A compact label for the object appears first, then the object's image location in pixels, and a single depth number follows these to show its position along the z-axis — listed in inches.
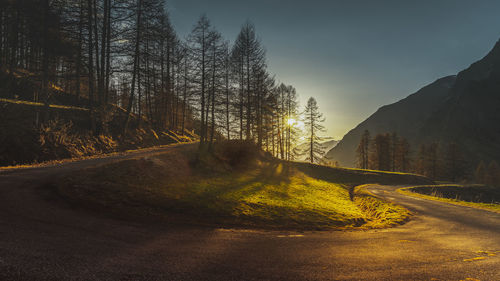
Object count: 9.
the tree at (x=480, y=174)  2215.2
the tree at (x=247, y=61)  1039.7
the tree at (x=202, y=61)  834.8
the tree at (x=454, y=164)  2140.7
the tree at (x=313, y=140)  1744.6
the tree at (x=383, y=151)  2171.5
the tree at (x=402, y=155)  2231.8
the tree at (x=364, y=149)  2266.2
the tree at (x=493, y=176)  2035.8
